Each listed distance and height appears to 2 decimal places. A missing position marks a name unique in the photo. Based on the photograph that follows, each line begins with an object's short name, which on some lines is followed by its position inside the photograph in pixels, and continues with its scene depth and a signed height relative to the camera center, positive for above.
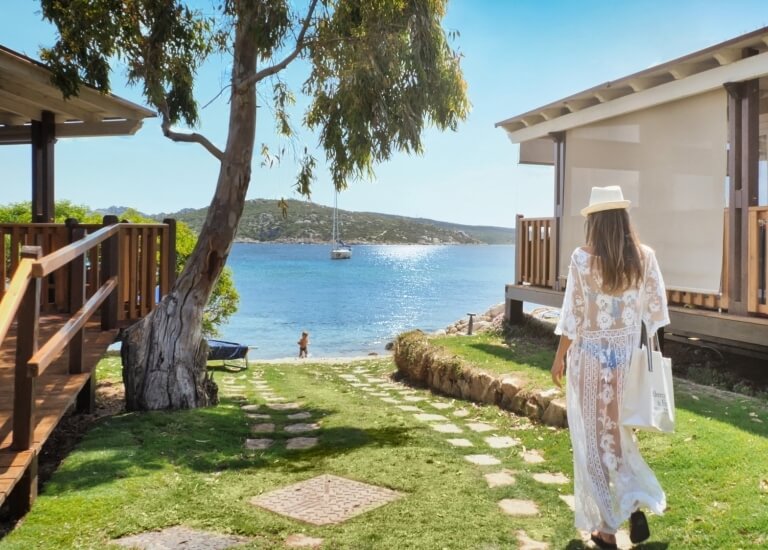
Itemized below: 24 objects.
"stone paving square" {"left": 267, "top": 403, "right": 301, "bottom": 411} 7.90 -1.88
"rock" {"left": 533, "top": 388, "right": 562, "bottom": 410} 6.51 -1.39
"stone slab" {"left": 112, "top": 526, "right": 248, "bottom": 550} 3.52 -1.53
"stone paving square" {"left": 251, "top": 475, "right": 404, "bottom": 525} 4.05 -1.57
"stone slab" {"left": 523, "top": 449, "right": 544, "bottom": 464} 5.33 -1.63
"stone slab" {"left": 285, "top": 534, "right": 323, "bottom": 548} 3.57 -1.54
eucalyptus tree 7.56 +1.96
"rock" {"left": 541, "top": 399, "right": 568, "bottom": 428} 6.19 -1.49
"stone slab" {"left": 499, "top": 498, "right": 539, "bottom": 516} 4.12 -1.57
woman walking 3.52 -0.55
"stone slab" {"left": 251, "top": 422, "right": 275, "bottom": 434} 6.42 -1.73
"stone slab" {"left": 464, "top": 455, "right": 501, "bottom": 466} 5.24 -1.62
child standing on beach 27.81 -3.98
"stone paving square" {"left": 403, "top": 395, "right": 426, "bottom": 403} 8.58 -1.90
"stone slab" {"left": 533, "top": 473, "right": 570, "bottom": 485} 4.77 -1.60
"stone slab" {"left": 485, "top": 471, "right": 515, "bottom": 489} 4.66 -1.58
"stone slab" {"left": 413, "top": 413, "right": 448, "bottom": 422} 7.03 -1.75
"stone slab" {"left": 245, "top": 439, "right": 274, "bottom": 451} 5.73 -1.68
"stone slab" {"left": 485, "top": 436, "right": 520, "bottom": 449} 5.83 -1.66
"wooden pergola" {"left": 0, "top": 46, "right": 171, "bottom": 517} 3.81 -0.32
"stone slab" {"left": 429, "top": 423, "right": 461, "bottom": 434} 6.42 -1.70
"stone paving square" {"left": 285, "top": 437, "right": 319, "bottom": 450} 5.79 -1.68
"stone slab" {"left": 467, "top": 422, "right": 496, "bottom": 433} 6.52 -1.71
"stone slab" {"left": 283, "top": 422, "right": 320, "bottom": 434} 6.49 -1.73
